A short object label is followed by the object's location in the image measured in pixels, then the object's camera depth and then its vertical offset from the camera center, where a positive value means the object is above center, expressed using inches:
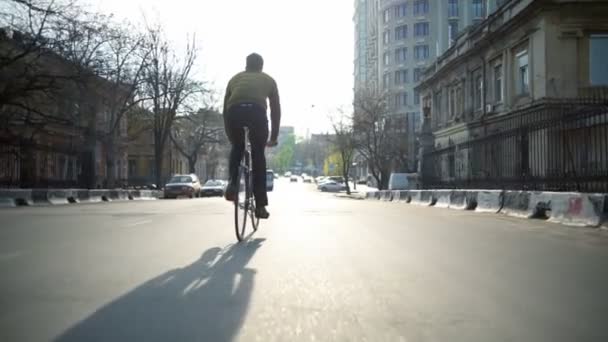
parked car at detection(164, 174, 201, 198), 1471.5 -20.1
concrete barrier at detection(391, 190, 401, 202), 1047.4 -30.4
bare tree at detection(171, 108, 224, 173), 2117.6 +205.3
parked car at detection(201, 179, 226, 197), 1709.0 -32.0
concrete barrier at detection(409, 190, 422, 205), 884.0 -27.3
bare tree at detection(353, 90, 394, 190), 1784.3 +152.6
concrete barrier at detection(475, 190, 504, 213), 553.6 -21.3
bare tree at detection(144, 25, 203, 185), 1648.6 +259.3
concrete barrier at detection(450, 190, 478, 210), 627.5 -23.2
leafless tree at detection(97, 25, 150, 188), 1204.5 +234.8
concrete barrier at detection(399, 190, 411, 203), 973.7 -29.6
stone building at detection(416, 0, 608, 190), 515.2 +172.2
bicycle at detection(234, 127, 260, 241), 265.6 -6.4
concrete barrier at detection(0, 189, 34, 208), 771.6 -24.7
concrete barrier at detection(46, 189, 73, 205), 865.0 -25.6
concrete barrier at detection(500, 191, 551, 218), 460.8 -20.7
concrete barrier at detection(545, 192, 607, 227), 376.2 -20.5
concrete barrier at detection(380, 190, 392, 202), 1156.3 -34.0
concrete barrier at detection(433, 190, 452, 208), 717.3 -24.0
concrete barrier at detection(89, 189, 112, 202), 1013.3 -29.6
